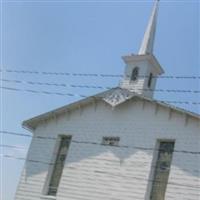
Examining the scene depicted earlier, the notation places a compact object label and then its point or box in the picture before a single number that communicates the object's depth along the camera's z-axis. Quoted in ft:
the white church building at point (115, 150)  67.26
